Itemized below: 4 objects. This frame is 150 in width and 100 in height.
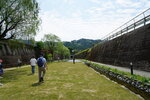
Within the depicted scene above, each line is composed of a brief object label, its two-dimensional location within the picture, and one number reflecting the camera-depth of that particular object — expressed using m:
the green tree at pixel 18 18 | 14.09
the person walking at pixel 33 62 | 13.88
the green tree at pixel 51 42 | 50.60
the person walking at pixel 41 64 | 9.22
